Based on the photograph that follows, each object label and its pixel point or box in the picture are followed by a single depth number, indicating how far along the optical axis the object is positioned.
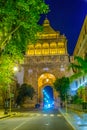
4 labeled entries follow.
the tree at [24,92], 36.50
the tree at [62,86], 32.44
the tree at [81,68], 9.10
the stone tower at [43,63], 44.67
